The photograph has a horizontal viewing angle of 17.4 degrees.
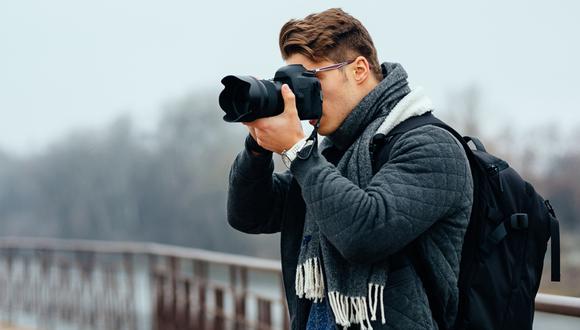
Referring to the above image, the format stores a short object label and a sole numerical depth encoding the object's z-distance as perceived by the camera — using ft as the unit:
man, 12.67
